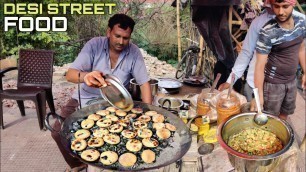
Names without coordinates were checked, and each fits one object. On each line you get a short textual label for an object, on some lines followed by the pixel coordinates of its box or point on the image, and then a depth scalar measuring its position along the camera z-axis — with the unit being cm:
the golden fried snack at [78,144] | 225
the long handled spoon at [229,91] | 234
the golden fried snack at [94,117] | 269
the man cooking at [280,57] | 253
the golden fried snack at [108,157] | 214
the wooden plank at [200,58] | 553
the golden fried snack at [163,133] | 247
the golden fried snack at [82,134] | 241
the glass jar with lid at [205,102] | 262
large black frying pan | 211
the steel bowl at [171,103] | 292
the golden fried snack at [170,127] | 257
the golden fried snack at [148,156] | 218
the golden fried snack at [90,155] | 213
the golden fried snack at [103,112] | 279
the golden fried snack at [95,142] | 235
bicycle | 609
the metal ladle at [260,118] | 212
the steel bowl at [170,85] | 401
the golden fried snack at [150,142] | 237
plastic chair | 507
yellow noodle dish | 203
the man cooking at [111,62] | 303
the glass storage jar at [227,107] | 236
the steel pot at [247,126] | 184
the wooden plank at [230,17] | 420
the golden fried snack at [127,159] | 215
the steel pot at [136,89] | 363
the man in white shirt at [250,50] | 263
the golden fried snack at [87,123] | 256
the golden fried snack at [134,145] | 234
